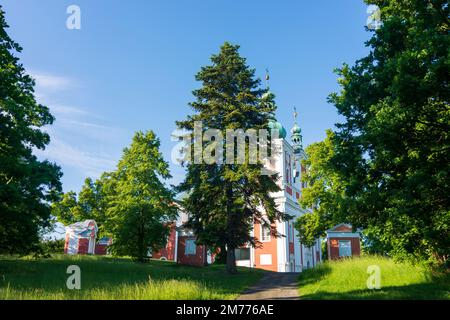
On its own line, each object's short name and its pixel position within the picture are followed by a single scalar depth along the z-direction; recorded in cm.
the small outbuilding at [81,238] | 5262
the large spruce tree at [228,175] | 2509
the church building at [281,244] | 4062
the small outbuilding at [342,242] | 4597
